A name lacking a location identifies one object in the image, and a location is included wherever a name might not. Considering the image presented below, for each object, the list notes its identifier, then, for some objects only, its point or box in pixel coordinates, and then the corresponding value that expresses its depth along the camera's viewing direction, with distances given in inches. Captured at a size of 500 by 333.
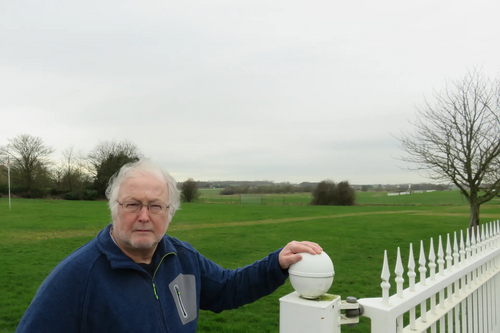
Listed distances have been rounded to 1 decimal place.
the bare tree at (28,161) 1657.2
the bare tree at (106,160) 1769.2
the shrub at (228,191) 2245.8
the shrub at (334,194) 1813.5
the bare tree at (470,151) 481.1
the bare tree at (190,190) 1815.9
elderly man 56.5
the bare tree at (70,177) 1793.8
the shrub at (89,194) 1692.9
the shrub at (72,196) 1670.5
